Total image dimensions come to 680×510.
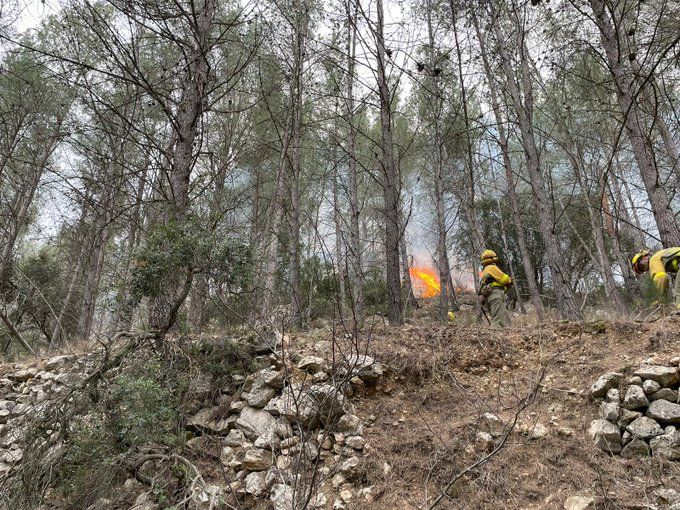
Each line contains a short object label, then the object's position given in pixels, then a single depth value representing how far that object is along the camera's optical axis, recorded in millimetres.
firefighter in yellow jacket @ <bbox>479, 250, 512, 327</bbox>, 6926
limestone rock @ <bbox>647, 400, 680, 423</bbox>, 2854
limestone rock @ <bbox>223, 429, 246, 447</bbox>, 3380
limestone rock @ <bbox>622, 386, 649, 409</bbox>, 3020
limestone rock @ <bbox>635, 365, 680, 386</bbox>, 3068
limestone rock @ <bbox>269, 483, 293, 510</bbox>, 2707
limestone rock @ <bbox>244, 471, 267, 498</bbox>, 2934
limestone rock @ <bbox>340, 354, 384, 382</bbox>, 3891
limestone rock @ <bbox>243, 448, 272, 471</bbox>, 3139
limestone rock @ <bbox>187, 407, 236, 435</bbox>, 3582
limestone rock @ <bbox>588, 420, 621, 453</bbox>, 2902
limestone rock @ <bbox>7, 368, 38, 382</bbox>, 5426
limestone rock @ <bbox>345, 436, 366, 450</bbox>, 3258
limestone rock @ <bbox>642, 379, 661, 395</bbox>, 3055
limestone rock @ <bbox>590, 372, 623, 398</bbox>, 3279
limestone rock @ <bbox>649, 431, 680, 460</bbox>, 2682
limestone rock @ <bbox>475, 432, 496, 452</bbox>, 3047
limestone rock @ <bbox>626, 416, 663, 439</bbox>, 2836
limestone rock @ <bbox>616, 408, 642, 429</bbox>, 2980
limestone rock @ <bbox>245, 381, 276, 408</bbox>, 3660
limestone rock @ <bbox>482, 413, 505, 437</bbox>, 3158
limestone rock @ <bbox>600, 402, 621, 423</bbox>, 3051
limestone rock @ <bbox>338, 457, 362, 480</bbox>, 3039
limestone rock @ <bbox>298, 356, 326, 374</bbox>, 3941
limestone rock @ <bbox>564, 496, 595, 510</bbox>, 2434
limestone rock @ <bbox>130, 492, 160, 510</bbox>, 2908
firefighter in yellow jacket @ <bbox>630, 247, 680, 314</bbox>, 4859
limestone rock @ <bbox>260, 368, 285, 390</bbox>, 3801
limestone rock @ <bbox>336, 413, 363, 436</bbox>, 3422
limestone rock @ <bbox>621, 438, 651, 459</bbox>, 2784
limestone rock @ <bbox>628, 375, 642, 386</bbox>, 3165
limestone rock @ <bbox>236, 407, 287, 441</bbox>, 3371
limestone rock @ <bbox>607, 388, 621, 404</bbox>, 3146
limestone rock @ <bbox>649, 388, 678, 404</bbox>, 2988
